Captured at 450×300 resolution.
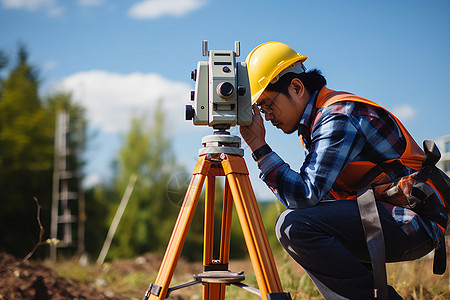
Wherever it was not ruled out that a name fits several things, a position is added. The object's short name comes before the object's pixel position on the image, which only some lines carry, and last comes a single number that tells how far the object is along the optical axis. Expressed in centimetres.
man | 201
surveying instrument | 194
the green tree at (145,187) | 2031
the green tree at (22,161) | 1530
